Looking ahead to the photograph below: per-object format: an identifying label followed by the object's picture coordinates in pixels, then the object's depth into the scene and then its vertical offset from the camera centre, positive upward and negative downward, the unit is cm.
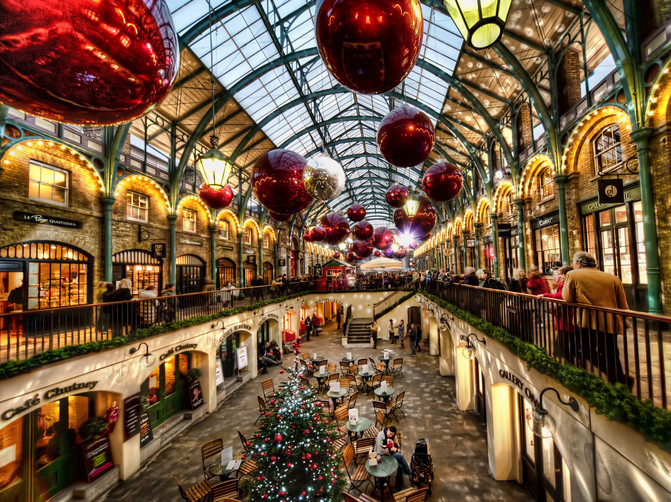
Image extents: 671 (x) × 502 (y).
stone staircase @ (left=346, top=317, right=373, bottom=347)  2039 -464
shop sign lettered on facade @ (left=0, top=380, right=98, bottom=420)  532 -227
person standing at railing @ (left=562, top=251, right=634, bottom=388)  316 -52
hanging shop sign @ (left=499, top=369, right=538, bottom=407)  449 -203
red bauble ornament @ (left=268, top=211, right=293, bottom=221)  539 +98
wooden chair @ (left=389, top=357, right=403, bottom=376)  1406 -508
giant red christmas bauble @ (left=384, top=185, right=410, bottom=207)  886 +204
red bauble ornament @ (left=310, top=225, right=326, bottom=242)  1232 +144
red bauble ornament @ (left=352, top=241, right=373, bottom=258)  1928 +125
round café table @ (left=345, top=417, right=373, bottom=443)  843 -448
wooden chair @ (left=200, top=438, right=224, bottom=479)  760 -452
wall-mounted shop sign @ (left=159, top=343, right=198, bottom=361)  878 -233
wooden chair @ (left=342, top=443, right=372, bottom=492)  675 -464
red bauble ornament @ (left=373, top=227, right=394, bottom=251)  1670 +160
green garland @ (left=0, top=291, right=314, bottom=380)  527 -152
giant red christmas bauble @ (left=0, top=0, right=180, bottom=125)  133 +105
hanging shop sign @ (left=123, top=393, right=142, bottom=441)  786 -365
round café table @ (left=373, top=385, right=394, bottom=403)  1070 -445
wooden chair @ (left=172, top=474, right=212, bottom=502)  625 -455
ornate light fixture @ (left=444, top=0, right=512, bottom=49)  253 +208
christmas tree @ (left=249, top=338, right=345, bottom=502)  488 -305
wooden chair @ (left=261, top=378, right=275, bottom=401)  1211 -456
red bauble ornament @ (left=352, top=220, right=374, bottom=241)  1225 +146
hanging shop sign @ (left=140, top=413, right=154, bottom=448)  861 -449
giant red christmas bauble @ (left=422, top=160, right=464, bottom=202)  621 +171
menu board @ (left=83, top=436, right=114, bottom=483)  729 -444
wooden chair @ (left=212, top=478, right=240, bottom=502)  631 -453
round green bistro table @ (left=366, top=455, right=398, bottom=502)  647 -441
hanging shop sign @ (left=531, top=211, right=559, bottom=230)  1104 +151
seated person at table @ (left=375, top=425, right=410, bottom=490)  691 -423
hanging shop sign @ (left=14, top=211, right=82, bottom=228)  827 +170
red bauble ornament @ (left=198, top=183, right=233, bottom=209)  719 +182
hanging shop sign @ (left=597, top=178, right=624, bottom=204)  710 +156
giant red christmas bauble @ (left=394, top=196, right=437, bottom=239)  905 +133
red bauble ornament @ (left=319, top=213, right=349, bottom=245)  968 +135
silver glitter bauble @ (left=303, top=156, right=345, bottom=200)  505 +153
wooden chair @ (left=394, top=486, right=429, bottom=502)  572 -437
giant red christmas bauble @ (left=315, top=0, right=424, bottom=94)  203 +161
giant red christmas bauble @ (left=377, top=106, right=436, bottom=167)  434 +187
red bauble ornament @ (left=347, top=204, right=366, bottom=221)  1059 +190
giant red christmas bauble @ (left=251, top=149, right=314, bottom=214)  459 +138
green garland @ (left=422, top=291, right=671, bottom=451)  242 -134
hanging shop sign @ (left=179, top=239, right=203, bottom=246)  1480 +155
